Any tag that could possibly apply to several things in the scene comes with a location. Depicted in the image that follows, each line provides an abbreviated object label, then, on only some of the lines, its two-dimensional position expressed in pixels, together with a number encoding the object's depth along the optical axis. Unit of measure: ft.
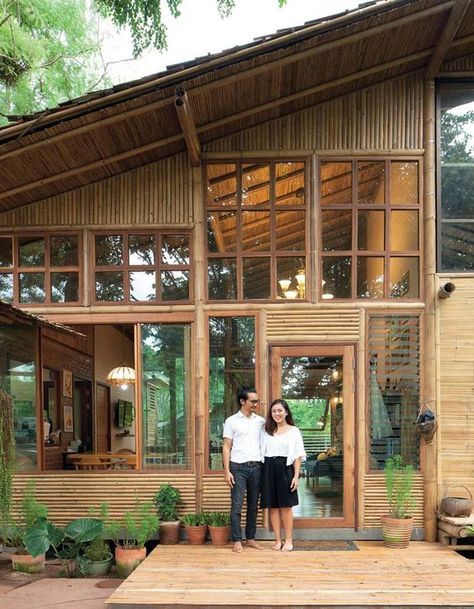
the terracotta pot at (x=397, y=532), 18.02
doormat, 17.89
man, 17.78
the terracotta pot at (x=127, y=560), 17.01
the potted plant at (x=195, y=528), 18.45
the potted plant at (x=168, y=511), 18.61
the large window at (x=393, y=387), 19.34
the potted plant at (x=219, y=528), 18.26
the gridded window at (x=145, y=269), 19.98
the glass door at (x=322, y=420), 19.22
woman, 17.78
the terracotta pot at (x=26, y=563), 17.25
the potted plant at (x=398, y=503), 18.06
